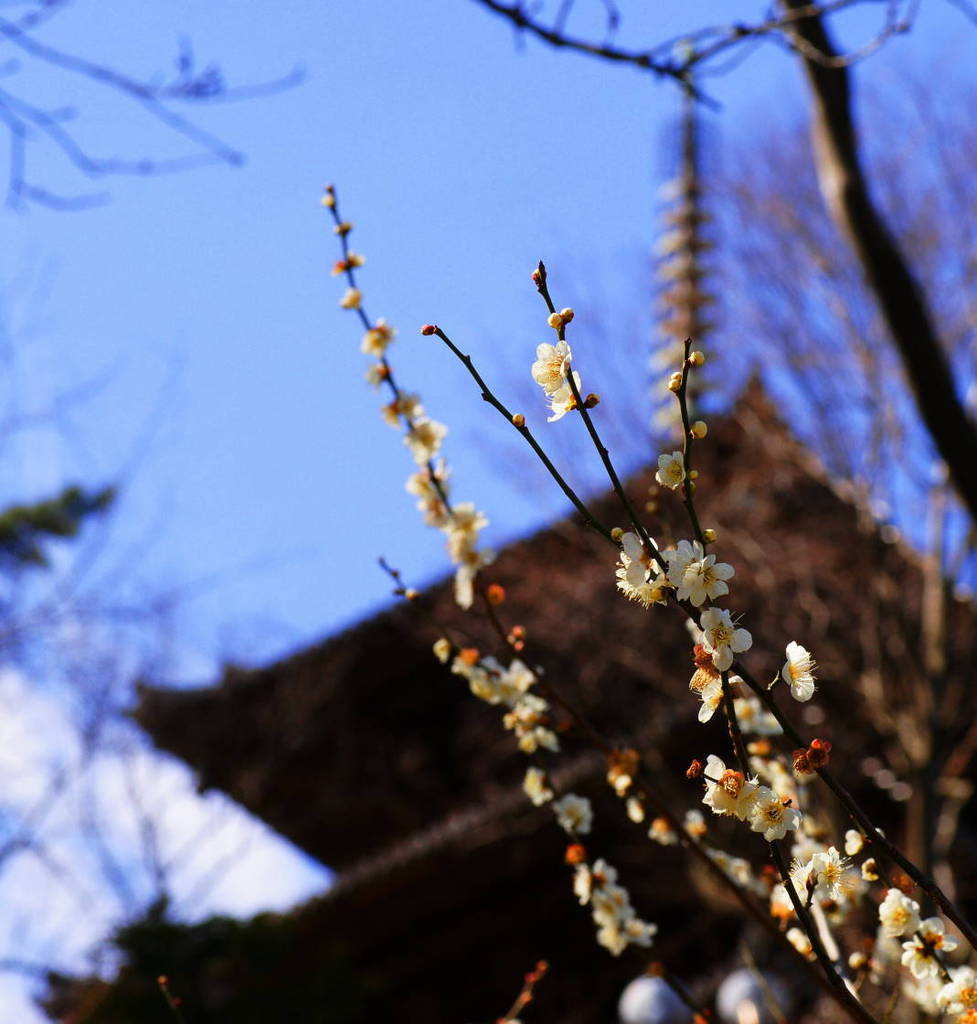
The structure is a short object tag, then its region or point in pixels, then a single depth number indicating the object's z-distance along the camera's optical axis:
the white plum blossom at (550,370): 1.38
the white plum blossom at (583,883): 1.88
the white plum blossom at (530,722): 1.89
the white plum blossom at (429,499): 1.95
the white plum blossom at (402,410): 1.96
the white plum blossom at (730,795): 1.34
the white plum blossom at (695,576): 1.27
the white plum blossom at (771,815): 1.31
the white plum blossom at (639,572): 1.29
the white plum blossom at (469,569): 1.91
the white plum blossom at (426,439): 1.94
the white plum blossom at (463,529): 1.92
